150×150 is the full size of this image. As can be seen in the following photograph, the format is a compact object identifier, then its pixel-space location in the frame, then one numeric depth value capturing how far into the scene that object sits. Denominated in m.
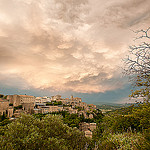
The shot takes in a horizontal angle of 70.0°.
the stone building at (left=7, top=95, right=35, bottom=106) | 76.44
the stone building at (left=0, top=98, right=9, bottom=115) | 59.35
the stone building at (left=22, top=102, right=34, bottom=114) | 74.64
